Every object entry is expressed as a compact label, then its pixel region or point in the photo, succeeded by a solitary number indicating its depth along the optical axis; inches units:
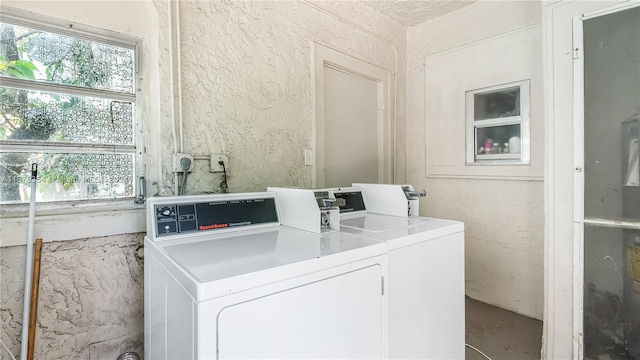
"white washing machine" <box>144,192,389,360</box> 33.9
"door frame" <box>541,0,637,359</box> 69.4
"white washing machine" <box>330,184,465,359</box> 51.6
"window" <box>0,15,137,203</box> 53.3
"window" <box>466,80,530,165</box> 97.0
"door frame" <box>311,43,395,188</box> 92.9
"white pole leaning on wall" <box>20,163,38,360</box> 49.2
